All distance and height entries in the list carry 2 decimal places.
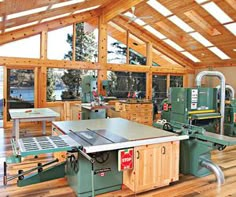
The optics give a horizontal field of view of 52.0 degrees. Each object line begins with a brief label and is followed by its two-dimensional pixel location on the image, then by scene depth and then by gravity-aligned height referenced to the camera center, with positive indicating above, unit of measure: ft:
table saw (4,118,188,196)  8.57 -2.05
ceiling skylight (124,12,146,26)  29.44 +8.97
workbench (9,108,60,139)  15.19 -1.64
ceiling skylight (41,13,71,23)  24.78 +7.76
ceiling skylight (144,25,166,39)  31.48 +8.04
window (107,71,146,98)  31.42 +1.04
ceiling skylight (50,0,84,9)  19.80 +7.42
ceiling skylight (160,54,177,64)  35.76 +4.99
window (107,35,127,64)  31.09 +5.30
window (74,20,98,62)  29.09 +6.11
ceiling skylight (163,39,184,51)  33.18 +6.69
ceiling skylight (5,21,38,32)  23.58 +6.42
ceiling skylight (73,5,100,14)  26.75 +9.33
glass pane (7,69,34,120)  25.95 +0.21
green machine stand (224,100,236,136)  22.36 -2.43
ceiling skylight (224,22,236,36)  25.29 +7.02
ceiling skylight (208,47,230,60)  31.69 +5.38
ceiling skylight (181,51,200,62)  35.40 +5.45
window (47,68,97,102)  27.63 +0.86
